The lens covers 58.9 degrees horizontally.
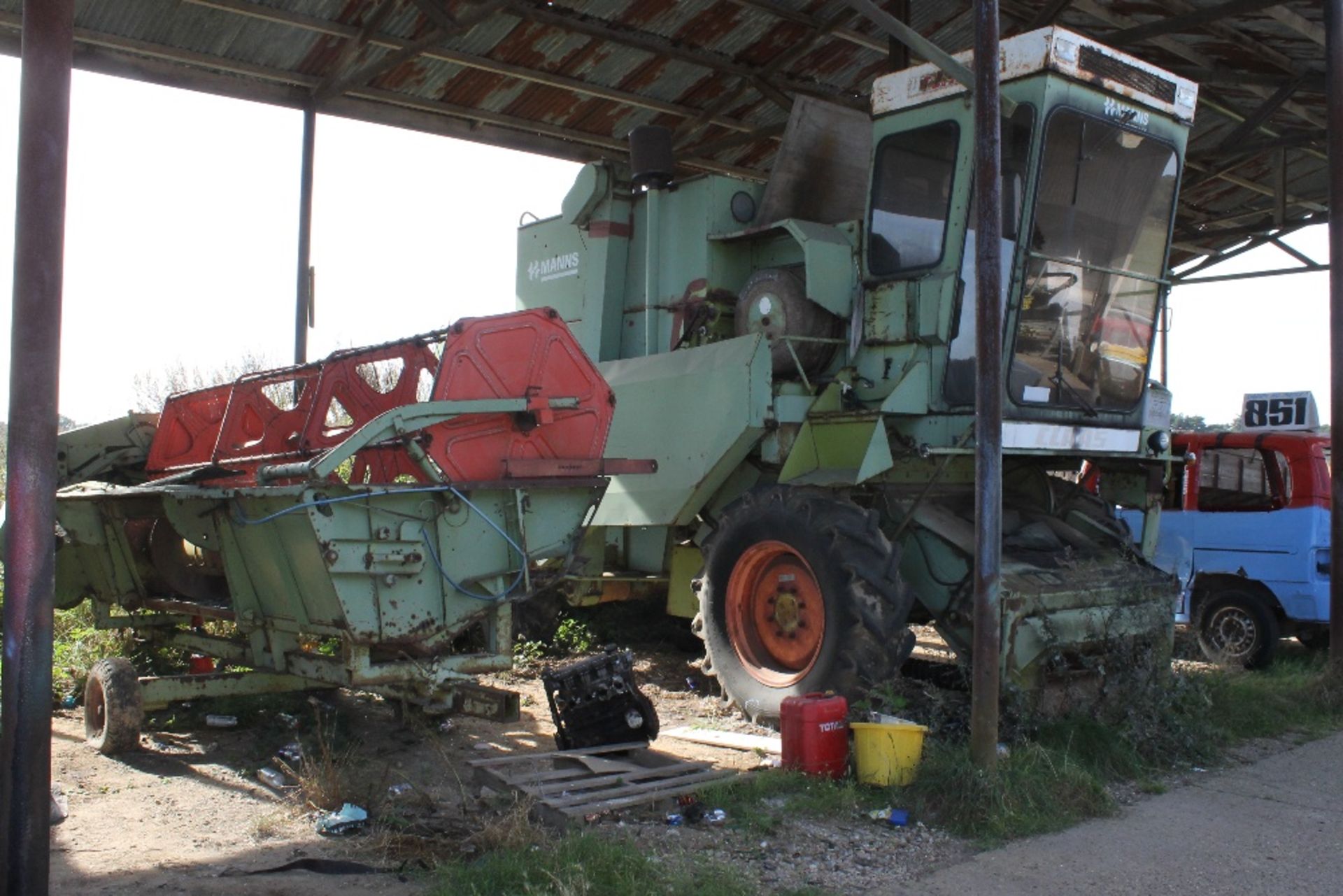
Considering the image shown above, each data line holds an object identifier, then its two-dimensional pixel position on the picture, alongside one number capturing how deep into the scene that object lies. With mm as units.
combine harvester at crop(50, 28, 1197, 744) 5762
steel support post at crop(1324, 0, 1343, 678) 8172
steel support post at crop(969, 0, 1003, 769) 5215
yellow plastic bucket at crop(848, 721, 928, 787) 5297
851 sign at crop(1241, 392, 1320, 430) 10477
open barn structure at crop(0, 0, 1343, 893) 9531
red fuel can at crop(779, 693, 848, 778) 5434
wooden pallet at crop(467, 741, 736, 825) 4820
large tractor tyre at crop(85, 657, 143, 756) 5973
